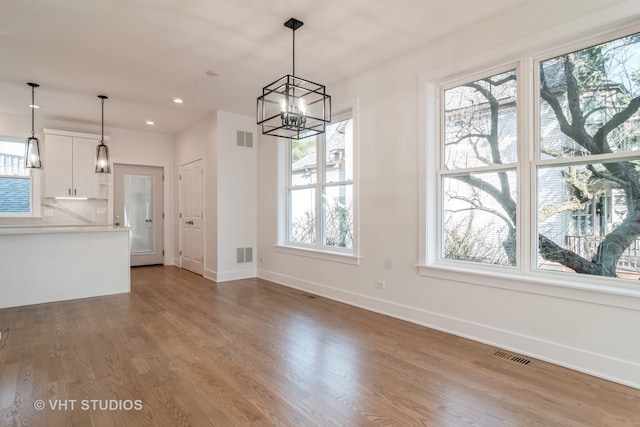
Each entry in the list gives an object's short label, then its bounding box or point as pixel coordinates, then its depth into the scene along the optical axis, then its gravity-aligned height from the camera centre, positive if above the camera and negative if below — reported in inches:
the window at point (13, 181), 229.1 +22.9
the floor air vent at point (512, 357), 103.9 -46.2
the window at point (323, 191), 177.6 +13.1
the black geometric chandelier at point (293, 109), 99.0 +31.4
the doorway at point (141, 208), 275.7 +4.6
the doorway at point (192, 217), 247.4 -2.9
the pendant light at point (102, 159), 196.5 +32.1
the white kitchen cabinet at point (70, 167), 235.8 +33.7
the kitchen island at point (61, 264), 164.6 -26.6
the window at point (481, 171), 119.0 +15.6
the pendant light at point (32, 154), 179.3 +32.2
